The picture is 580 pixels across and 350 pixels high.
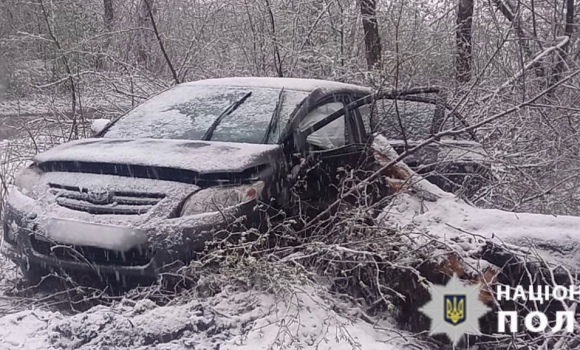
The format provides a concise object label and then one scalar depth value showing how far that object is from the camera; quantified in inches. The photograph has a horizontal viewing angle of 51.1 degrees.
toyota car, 146.6
